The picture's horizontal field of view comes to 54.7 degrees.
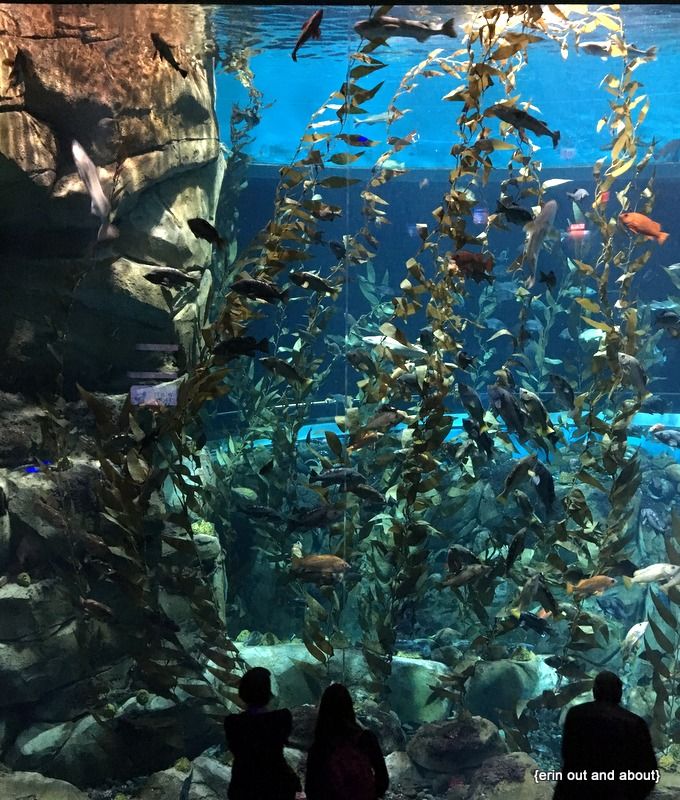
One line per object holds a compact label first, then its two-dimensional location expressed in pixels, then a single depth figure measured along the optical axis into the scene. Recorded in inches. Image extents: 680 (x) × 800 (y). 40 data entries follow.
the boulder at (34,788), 198.7
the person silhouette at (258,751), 116.4
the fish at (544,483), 194.9
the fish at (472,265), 198.5
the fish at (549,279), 229.0
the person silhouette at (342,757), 110.8
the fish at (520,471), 192.9
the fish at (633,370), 201.3
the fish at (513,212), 194.6
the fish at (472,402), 205.8
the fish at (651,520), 394.3
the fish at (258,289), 184.1
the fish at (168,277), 193.9
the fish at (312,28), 159.5
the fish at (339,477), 203.8
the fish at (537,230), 208.7
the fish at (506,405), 191.9
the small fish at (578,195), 280.0
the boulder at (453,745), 221.9
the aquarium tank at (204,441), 204.4
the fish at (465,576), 205.8
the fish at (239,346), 185.5
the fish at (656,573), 215.6
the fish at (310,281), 210.2
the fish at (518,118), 176.4
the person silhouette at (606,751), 114.8
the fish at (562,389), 224.8
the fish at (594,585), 207.0
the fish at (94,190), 192.2
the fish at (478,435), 208.2
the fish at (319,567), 209.0
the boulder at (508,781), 194.2
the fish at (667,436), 330.6
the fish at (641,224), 216.8
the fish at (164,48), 193.8
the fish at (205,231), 182.5
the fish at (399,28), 159.6
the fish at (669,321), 229.5
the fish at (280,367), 205.8
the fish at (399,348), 209.1
